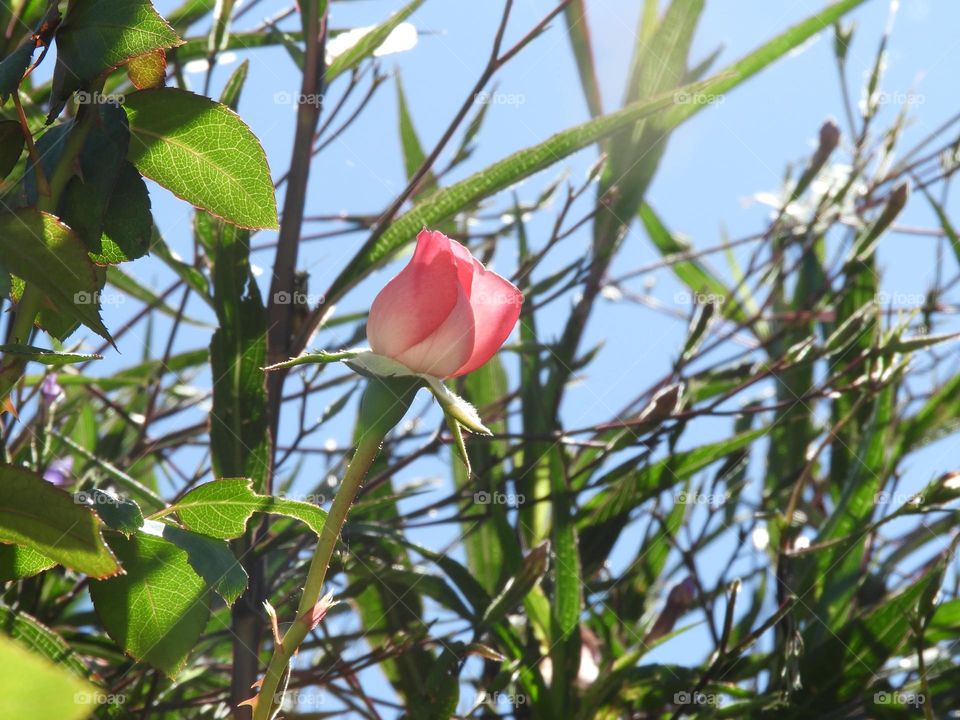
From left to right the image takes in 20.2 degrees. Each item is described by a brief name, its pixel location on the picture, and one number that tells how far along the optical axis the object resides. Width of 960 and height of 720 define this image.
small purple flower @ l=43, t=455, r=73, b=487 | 0.83
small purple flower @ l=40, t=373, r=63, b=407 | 0.76
